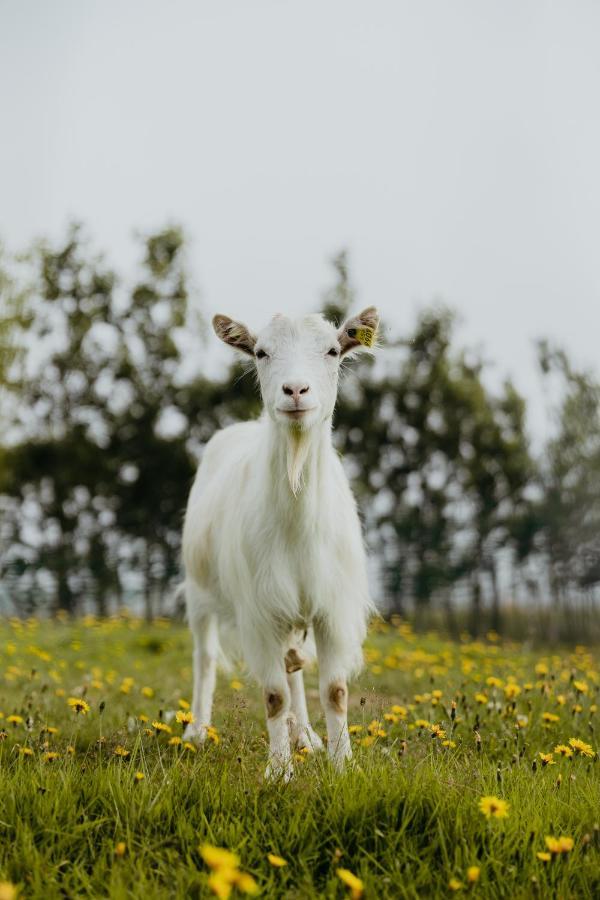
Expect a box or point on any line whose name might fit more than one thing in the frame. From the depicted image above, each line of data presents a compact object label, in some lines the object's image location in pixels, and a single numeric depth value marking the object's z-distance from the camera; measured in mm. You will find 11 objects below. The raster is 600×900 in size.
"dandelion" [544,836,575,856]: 2678
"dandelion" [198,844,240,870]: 2059
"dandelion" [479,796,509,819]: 2855
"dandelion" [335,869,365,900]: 2395
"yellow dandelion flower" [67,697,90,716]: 3807
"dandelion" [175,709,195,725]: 3654
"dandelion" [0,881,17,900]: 2094
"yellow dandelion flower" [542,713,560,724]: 4895
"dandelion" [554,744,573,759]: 3916
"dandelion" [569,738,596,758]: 3902
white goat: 4410
